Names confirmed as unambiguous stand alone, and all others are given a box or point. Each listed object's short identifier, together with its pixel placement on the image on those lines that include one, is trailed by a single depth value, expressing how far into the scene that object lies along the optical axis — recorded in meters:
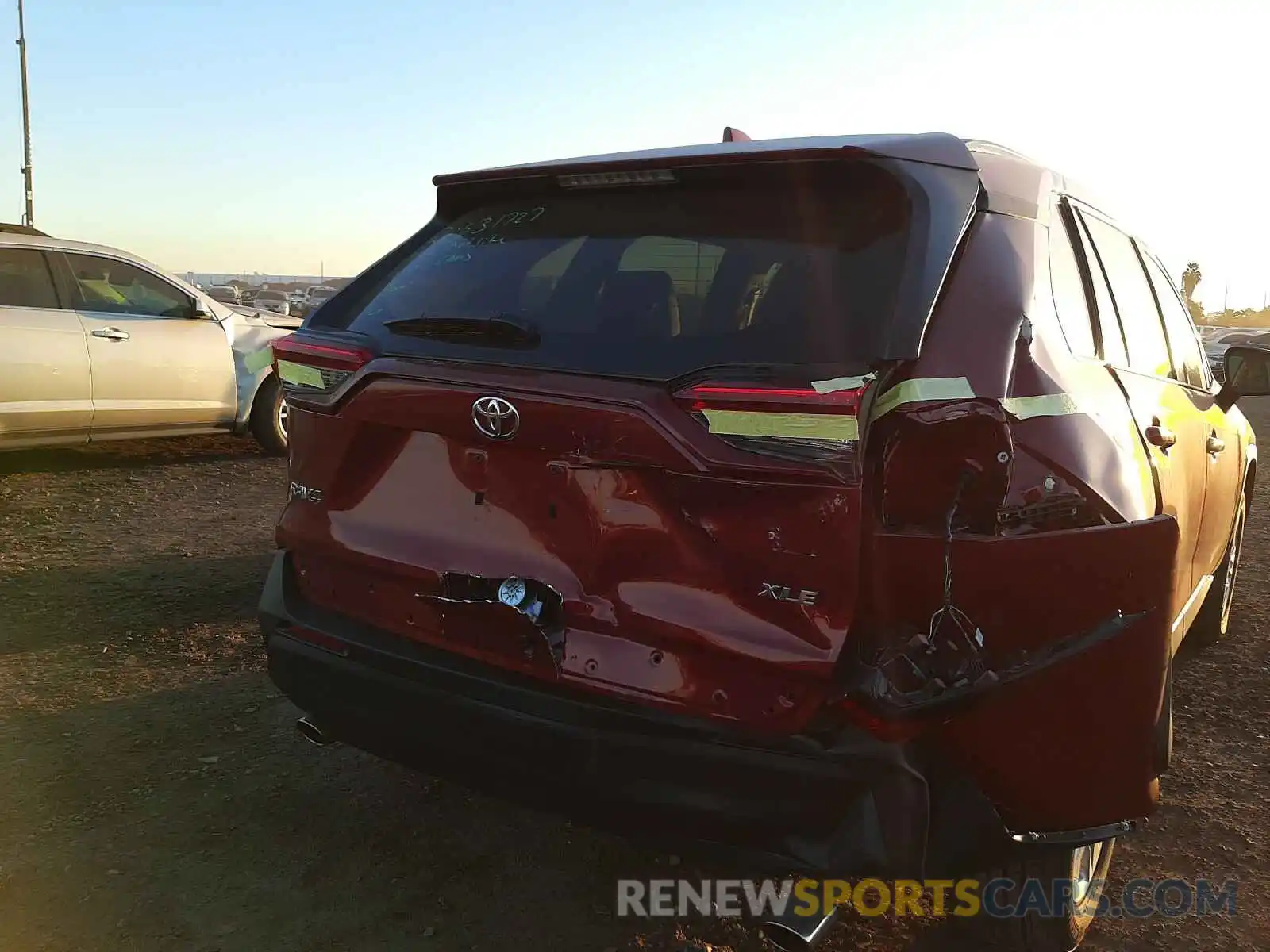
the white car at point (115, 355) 6.73
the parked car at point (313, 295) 33.11
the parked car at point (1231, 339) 24.34
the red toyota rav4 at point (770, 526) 1.73
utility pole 25.20
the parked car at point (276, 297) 10.51
